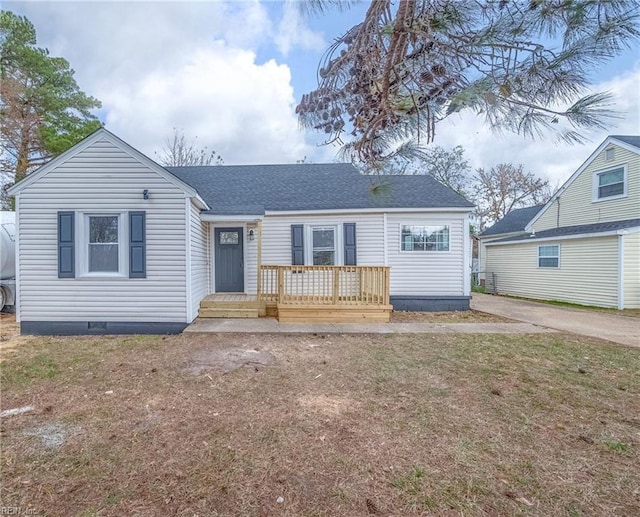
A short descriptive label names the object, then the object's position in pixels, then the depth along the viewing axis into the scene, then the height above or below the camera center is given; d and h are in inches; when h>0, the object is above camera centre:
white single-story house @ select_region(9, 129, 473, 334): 251.8 +10.4
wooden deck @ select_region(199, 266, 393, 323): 290.7 -47.4
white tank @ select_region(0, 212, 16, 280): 352.5 +5.2
